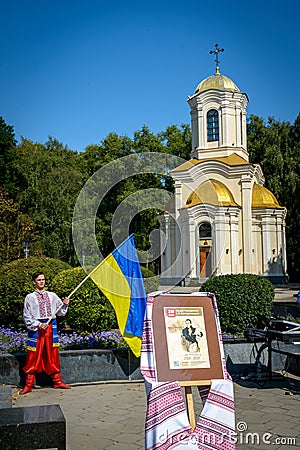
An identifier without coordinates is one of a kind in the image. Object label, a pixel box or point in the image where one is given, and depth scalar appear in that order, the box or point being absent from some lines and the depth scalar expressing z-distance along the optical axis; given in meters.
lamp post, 25.77
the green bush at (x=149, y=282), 15.48
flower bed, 9.09
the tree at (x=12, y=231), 29.66
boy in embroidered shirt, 7.75
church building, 35.12
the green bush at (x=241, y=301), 11.01
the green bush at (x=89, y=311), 10.88
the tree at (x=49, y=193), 40.00
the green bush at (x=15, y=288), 12.08
